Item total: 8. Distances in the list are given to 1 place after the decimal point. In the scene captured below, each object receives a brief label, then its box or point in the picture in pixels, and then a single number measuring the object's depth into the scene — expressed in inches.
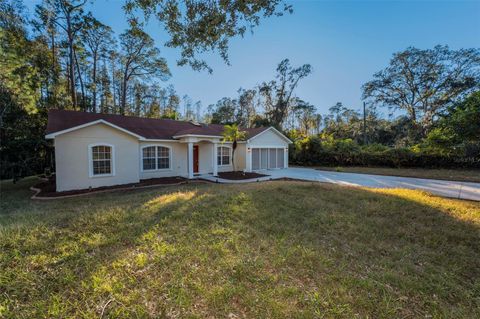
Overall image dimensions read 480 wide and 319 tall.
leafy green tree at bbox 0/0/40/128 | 357.1
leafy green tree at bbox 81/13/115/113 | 746.2
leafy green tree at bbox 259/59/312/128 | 1295.5
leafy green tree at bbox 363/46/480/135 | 986.1
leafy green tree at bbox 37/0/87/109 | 657.6
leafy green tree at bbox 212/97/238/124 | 1653.5
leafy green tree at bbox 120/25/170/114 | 899.4
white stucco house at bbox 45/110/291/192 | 382.0
